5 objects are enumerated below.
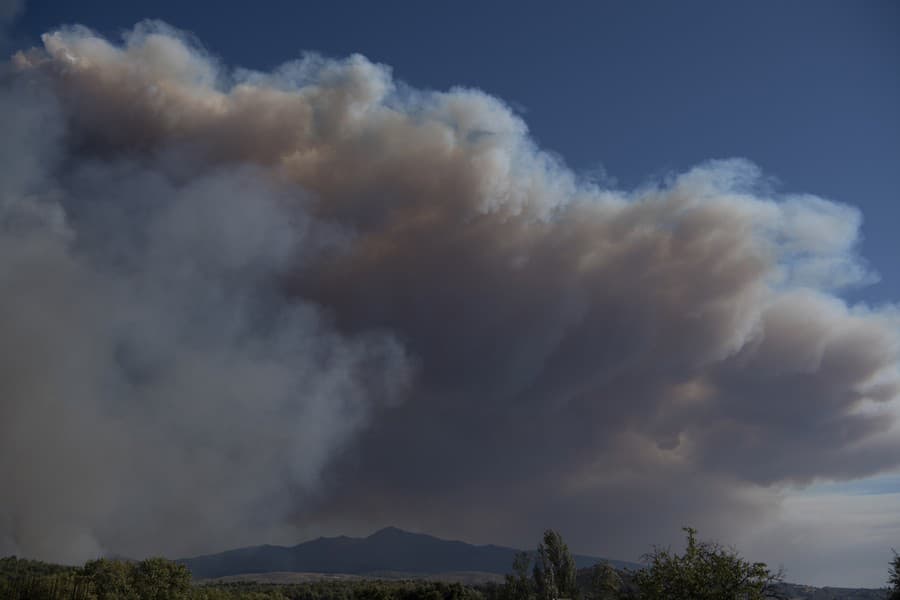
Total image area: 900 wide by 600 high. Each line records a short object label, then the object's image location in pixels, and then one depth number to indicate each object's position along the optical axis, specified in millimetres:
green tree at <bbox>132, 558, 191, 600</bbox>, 86375
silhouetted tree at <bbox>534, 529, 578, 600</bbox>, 85956
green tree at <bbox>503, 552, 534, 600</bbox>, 97750
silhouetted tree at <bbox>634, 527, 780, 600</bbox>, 34969
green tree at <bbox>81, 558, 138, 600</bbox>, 81625
